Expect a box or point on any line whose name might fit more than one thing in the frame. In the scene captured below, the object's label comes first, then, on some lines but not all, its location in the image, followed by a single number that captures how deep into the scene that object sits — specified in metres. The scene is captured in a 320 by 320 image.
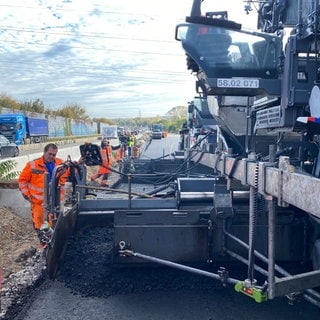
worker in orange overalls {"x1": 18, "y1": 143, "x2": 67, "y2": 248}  4.44
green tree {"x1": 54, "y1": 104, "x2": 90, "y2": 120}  54.70
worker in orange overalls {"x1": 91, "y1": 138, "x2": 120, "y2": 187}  8.62
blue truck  26.99
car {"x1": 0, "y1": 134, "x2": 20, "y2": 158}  18.77
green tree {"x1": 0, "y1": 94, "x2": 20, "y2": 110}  39.66
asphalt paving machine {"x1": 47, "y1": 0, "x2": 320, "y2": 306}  2.82
